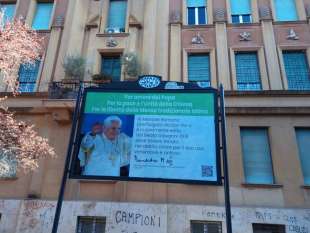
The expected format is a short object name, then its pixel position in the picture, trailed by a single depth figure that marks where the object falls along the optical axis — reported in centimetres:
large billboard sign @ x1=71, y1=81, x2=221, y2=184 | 839
